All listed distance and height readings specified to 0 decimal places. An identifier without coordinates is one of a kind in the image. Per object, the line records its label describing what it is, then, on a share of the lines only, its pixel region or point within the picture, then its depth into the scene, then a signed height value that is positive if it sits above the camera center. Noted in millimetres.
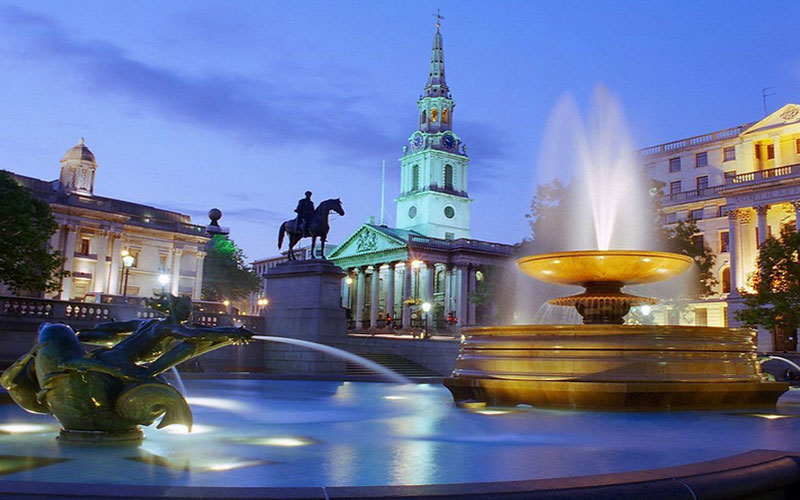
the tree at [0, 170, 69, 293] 32531 +4195
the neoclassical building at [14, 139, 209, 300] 64625 +9670
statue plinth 25344 +1165
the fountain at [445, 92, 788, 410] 9875 -170
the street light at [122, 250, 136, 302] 31306 +3464
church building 86438 +12549
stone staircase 25969 -664
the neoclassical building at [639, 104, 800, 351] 54031 +13187
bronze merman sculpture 5719 -361
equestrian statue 27625 +4700
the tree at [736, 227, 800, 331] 35594 +3649
